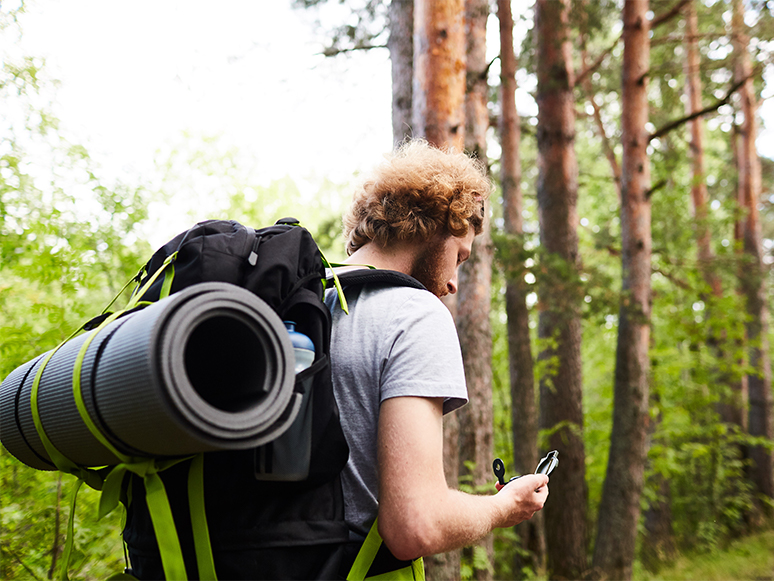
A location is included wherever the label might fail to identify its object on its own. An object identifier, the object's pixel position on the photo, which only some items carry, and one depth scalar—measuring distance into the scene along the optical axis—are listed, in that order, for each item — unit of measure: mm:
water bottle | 1250
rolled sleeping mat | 973
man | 1327
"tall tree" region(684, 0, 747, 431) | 11742
